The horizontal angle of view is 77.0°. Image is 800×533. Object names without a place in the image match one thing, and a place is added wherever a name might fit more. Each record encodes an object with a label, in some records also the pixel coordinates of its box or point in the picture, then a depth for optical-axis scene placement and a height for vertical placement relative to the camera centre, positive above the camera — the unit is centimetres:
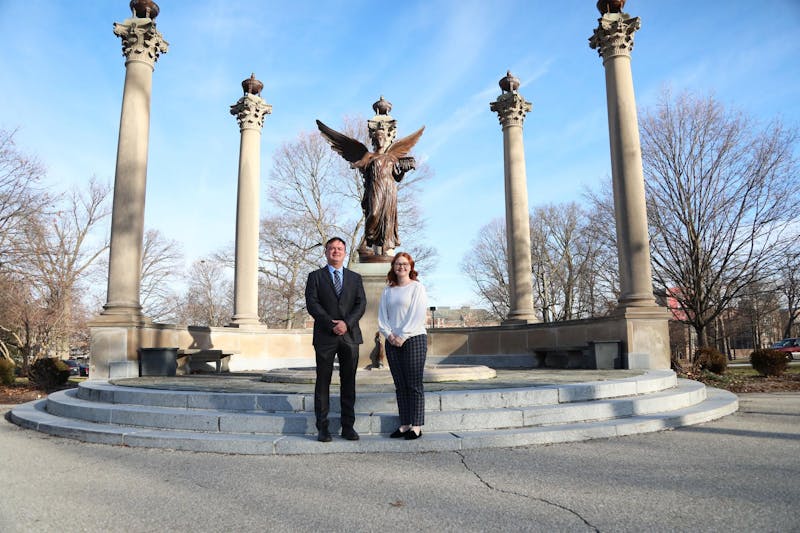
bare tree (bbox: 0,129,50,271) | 2003 +464
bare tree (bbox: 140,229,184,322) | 3869 +425
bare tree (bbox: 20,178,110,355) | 2203 +216
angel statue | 1023 +314
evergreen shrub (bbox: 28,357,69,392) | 1392 -117
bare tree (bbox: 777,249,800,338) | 1944 +223
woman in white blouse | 505 -9
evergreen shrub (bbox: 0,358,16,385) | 1488 -122
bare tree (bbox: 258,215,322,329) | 2952 +423
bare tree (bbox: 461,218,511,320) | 3953 +384
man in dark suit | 503 +5
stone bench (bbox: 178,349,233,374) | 1358 -76
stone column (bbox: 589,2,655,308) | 1302 +446
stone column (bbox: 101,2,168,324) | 1305 +432
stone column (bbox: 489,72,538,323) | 1684 +433
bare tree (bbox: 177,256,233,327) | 4678 +312
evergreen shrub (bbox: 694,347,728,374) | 1444 -98
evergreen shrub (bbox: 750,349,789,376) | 1434 -102
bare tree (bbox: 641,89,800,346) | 1928 +436
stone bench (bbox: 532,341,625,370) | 1231 -75
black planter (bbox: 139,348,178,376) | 1216 -74
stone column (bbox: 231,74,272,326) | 1736 +449
